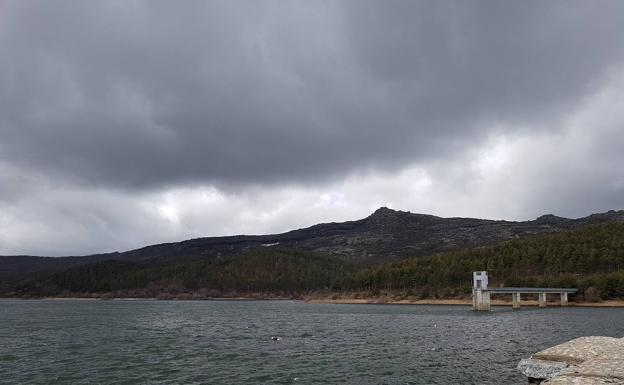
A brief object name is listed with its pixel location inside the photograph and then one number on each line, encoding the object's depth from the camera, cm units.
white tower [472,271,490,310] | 19325
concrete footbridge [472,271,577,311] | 19325
